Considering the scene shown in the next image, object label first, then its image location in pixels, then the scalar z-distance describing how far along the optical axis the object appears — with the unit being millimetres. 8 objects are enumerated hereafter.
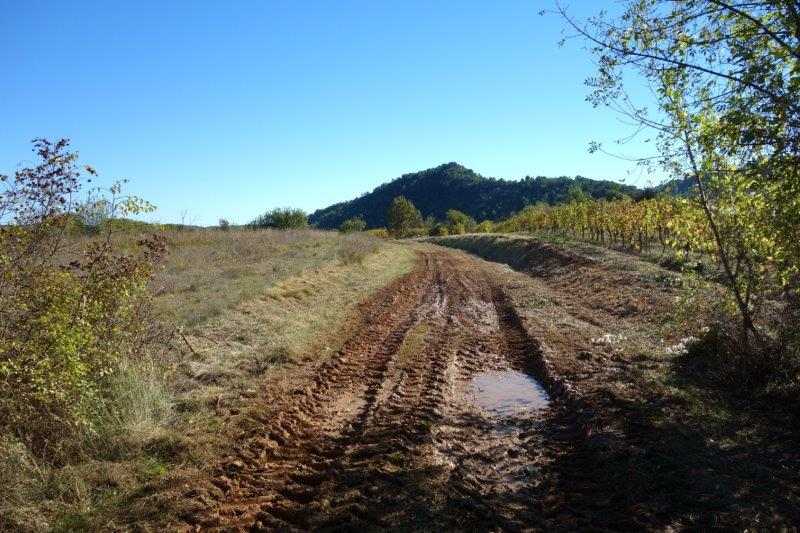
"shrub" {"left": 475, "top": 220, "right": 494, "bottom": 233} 79544
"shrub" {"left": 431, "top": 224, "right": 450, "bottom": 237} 85125
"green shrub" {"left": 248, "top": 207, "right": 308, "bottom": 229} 57875
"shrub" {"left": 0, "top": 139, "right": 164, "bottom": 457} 4848
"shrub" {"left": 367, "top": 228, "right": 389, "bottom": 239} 86662
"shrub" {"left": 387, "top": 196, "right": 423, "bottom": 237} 87062
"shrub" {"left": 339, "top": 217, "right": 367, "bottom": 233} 84062
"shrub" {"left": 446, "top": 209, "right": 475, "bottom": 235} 85794
